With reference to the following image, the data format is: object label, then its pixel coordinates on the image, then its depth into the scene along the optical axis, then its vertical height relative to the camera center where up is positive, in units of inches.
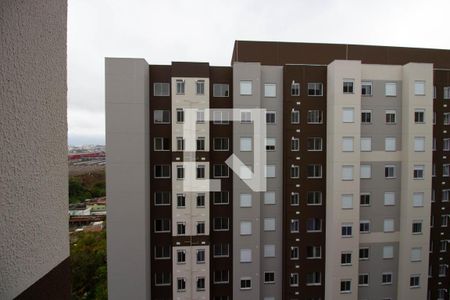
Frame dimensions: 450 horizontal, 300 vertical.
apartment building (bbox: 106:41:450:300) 558.3 -97.6
